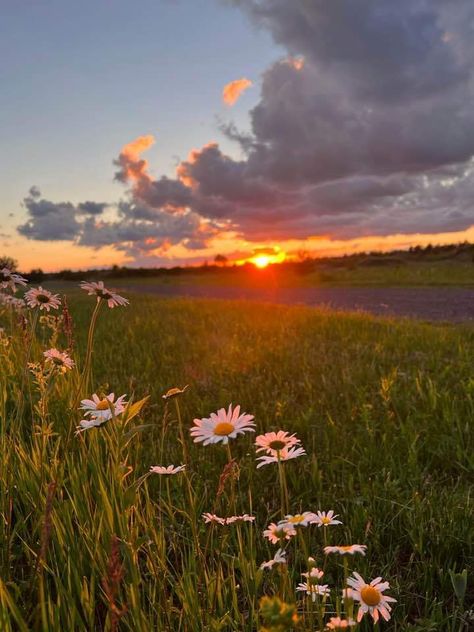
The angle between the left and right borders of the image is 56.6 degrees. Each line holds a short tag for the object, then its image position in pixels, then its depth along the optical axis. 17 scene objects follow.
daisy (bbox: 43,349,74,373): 0.53
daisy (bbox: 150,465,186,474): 0.39
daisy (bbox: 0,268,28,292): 0.47
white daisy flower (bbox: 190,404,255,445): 0.33
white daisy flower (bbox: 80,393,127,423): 0.39
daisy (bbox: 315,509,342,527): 0.34
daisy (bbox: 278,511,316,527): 0.30
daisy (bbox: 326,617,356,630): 0.25
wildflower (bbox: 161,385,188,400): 0.37
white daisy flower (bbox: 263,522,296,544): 0.29
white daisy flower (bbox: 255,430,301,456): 0.33
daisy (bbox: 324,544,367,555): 0.28
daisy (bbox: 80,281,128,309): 0.44
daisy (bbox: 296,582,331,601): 0.28
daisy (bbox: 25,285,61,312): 0.49
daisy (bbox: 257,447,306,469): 0.34
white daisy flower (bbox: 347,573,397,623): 0.30
